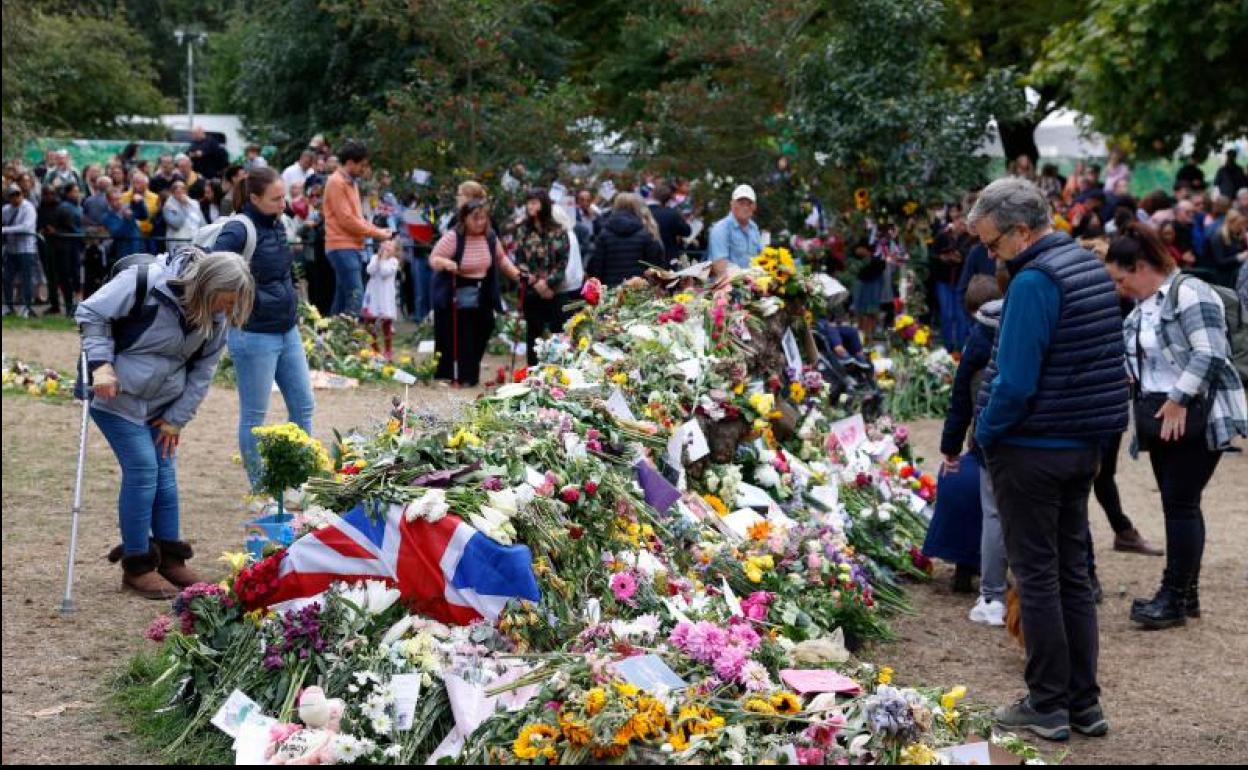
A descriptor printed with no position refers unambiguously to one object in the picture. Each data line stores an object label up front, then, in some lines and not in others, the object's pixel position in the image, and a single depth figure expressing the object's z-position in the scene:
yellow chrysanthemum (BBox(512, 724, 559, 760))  4.59
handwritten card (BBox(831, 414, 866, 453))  9.38
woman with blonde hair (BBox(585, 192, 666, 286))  13.79
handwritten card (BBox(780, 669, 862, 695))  5.07
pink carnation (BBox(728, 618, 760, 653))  5.44
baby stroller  11.14
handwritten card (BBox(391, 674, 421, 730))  4.96
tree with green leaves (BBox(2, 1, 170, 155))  35.56
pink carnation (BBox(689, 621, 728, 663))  5.25
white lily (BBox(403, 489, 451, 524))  5.32
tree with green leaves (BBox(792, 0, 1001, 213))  16.14
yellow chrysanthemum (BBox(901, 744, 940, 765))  4.69
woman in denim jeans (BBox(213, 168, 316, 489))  8.08
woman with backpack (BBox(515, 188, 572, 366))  14.20
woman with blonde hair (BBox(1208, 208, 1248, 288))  16.56
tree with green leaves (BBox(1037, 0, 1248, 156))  16.56
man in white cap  13.42
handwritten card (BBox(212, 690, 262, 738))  5.07
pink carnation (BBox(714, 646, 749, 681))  5.12
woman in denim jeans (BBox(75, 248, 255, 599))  6.75
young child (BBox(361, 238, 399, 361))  15.90
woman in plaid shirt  7.17
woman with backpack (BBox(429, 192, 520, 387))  14.07
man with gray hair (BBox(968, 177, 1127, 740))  5.58
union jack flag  5.28
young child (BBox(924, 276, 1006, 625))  6.73
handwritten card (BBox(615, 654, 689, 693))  4.89
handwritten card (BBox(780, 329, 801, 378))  9.36
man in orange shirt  13.17
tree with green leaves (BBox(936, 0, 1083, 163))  24.27
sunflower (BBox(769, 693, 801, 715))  4.93
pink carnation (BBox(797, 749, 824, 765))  4.69
